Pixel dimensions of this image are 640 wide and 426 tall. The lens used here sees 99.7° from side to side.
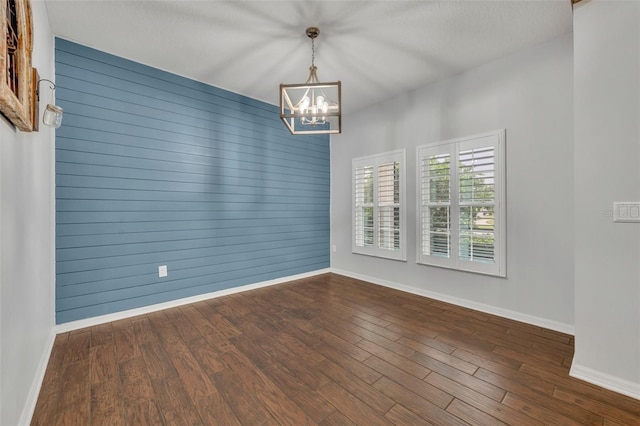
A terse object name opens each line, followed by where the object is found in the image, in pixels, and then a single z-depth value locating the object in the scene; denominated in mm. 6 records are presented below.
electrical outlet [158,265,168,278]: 3156
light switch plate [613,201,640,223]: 1703
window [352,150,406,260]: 3887
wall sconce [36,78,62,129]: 1813
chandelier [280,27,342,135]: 2156
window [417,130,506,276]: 2957
